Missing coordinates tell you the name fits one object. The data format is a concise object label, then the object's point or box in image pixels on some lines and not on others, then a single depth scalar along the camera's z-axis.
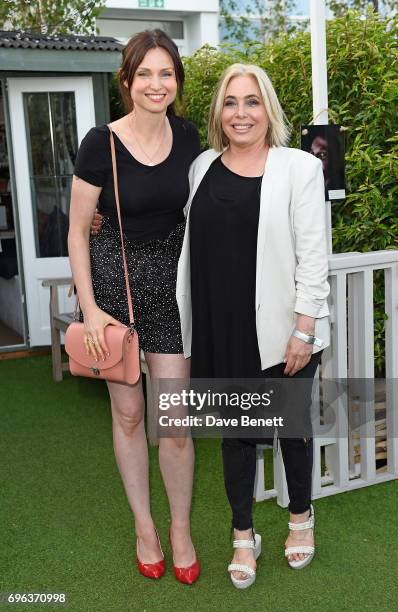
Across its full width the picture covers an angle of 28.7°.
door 6.15
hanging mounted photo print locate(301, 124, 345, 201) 3.06
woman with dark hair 2.46
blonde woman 2.44
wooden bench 5.41
